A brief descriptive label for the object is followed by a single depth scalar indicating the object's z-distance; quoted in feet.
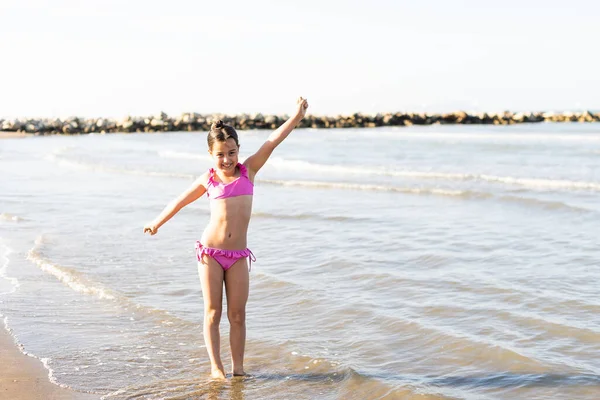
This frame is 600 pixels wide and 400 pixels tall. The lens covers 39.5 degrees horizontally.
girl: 15.75
